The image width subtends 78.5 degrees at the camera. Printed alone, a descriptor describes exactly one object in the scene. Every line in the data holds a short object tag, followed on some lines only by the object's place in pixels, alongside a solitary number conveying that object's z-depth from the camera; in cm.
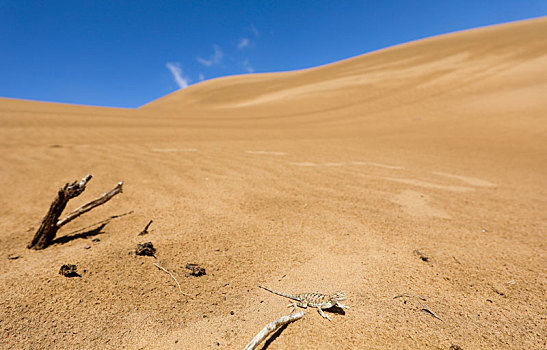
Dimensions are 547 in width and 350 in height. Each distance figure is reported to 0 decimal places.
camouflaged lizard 42
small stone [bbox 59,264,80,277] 46
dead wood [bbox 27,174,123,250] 54
